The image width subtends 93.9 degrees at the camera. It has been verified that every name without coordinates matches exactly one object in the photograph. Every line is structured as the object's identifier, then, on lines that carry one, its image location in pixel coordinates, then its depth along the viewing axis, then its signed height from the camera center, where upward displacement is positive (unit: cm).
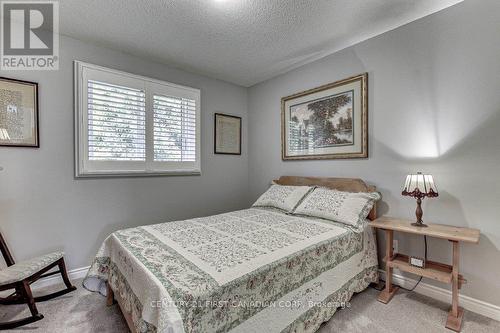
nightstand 174 -86
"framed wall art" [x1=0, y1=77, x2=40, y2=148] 212 +49
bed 116 -66
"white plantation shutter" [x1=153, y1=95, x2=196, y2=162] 301 +50
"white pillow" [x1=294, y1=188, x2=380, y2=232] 222 -42
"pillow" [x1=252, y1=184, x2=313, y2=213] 274 -39
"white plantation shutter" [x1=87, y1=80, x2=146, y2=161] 255 +50
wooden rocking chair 170 -85
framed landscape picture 261 +54
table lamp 195 -21
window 250 +50
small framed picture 362 +49
